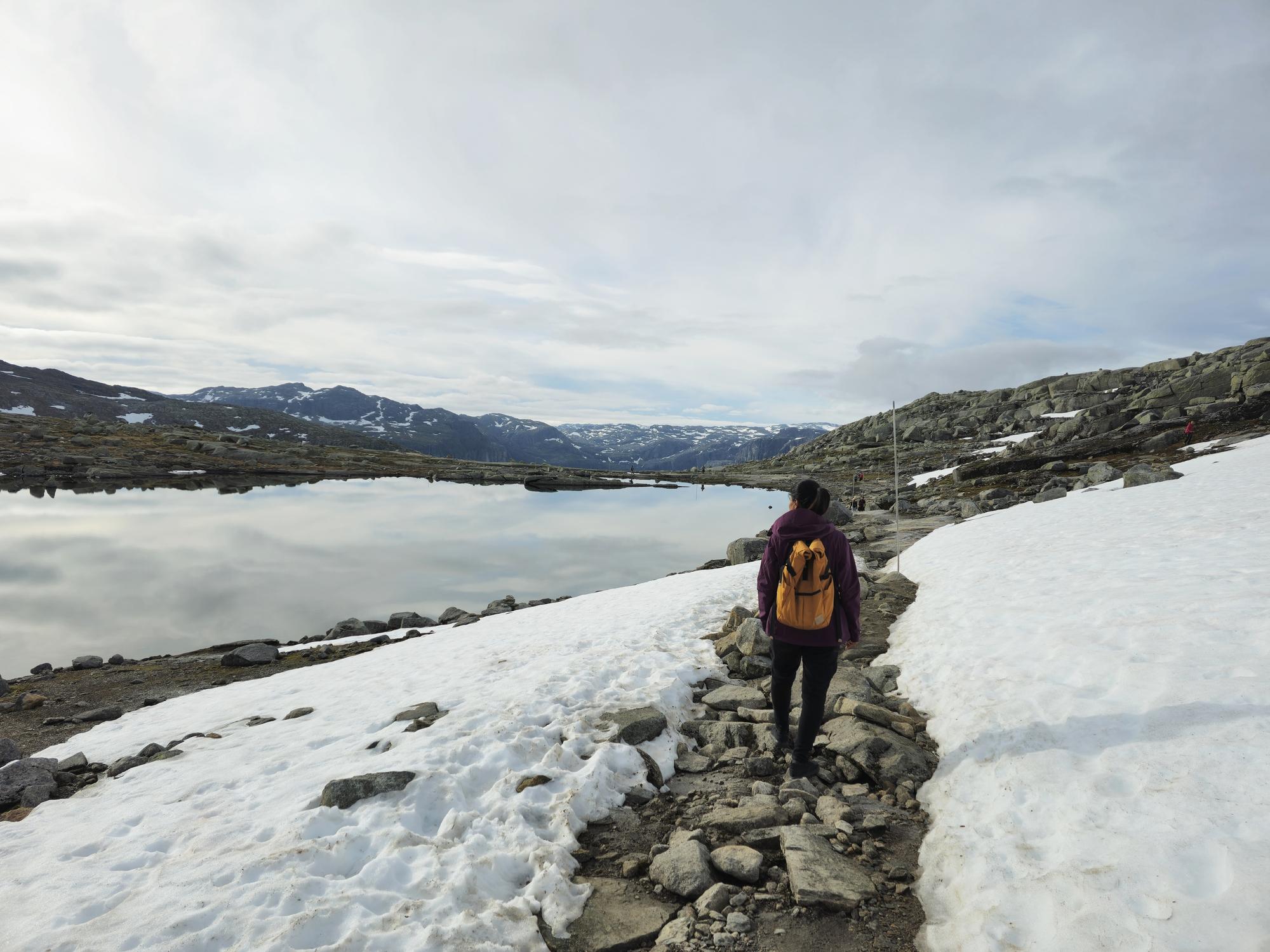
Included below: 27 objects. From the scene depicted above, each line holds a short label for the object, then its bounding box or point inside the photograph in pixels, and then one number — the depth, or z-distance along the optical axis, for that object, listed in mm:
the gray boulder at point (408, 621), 22016
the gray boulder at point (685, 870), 4961
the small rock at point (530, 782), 6395
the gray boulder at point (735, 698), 8875
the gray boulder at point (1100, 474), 26359
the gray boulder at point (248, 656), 16562
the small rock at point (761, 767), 6973
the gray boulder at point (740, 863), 4988
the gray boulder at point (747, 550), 23406
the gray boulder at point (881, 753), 6344
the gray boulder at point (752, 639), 10398
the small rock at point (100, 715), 11812
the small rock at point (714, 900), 4699
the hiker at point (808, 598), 6391
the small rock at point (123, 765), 7812
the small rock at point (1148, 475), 22047
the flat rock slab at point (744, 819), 5746
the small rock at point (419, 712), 8484
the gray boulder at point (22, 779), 6844
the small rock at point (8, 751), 8133
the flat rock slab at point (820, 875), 4652
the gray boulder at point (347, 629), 20875
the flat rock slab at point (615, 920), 4418
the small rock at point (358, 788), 5957
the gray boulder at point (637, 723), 7574
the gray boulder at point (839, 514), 33688
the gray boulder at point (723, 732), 7684
